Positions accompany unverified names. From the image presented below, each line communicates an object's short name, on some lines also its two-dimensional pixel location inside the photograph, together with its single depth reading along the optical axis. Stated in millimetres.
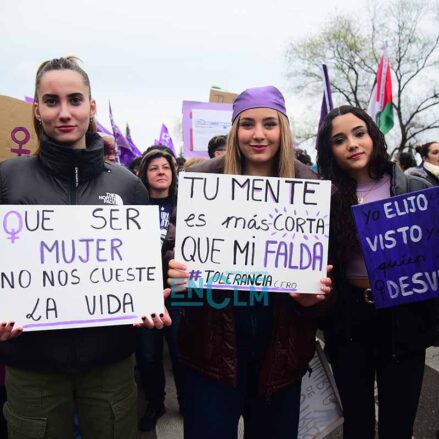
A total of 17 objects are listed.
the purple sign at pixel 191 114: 4867
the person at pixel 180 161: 6805
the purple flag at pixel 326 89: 3942
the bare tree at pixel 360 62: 21406
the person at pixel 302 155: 5316
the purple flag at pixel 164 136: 6566
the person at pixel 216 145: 4035
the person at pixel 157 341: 2924
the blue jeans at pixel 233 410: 1677
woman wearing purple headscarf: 1662
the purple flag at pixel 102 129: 5445
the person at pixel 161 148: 3412
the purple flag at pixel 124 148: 6120
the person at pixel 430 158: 3957
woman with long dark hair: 1853
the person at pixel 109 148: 3764
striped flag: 5102
